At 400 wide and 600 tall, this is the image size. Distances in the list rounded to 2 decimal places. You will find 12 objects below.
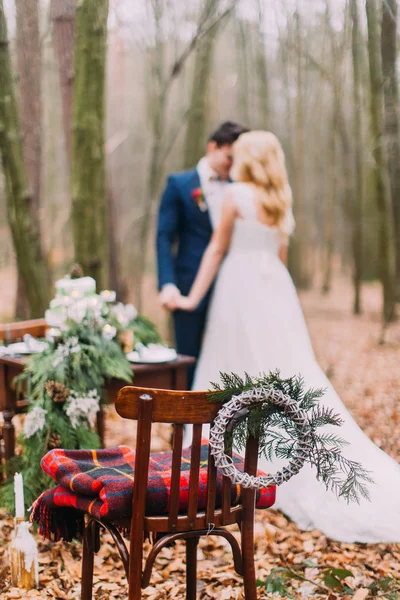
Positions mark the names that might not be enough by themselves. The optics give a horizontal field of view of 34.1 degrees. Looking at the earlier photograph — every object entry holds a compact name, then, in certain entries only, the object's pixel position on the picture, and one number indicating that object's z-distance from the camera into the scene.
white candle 2.84
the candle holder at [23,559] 2.88
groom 4.51
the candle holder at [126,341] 3.81
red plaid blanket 2.22
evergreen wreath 2.17
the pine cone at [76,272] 3.65
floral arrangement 3.42
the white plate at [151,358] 3.74
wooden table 3.60
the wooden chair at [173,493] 2.10
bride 3.89
